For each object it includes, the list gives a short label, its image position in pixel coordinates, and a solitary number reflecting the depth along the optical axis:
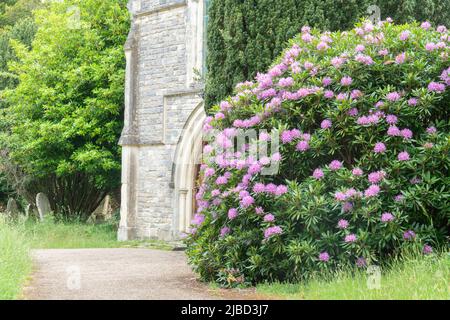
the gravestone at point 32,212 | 20.69
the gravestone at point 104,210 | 23.15
